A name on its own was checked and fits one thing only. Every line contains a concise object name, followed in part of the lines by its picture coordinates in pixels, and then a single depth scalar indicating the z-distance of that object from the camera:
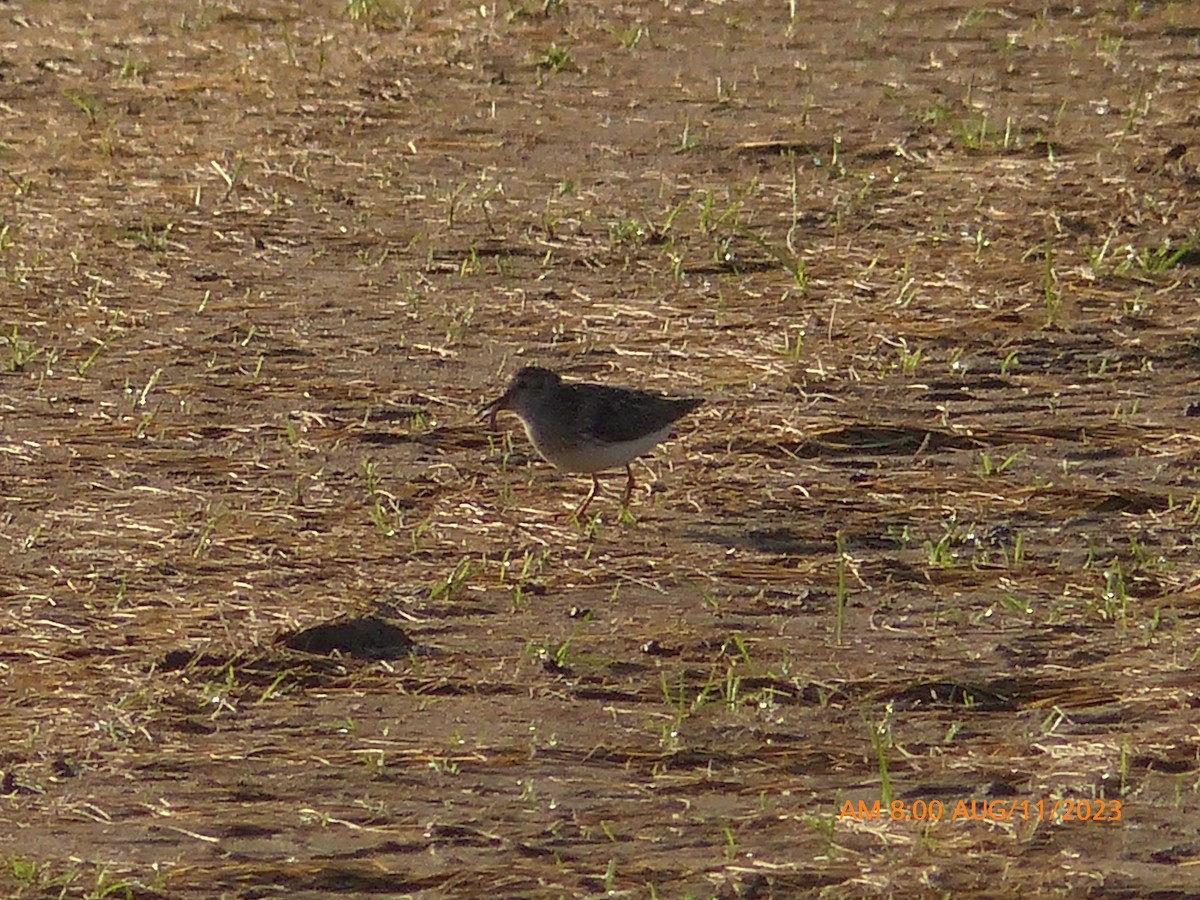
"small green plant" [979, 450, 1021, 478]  16.14
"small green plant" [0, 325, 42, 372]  18.59
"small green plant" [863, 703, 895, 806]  11.23
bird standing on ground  15.77
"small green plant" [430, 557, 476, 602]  14.22
